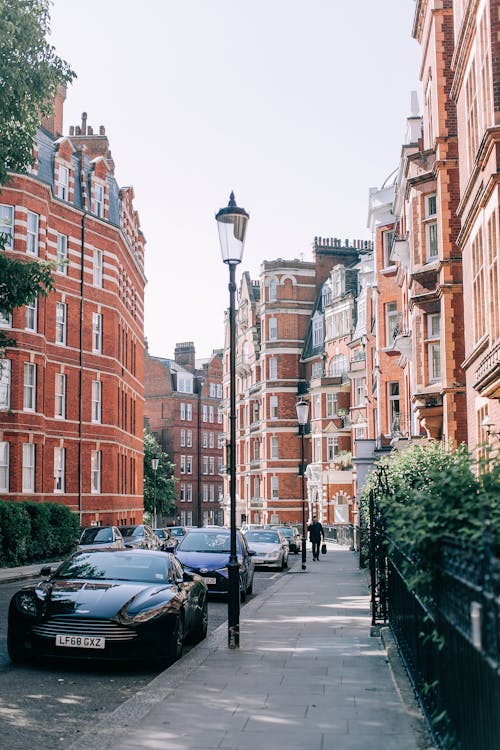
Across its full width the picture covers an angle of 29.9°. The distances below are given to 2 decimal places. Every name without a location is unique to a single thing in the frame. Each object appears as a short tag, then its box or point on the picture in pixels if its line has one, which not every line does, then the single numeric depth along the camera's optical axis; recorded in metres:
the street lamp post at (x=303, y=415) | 30.87
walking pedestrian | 37.44
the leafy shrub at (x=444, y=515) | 5.19
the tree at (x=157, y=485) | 81.62
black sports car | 10.10
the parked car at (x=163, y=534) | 42.87
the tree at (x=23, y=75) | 19.84
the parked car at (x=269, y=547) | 31.06
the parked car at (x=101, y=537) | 28.99
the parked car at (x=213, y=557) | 19.17
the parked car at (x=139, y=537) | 29.82
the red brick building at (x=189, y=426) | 93.94
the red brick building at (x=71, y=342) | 38.75
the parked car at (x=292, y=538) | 42.03
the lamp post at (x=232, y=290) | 12.03
